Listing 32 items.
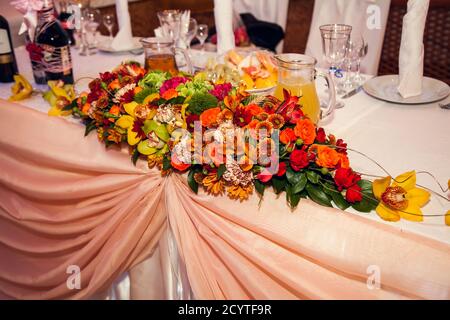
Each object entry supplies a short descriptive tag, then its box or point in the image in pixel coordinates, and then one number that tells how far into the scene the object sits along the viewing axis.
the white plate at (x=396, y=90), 1.08
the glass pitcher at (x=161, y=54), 1.08
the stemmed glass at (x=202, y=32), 1.50
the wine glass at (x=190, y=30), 1.42
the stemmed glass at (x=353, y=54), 1.19
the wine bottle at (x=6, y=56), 1.22
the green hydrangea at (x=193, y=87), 0.85
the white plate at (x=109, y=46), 1.57
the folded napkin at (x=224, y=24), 1.27
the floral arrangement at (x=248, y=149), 0.70
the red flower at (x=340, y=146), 0.73
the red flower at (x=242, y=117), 0.74
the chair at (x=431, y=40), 2.01
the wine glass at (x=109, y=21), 1.65
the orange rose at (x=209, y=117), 0.74
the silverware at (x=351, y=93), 1.14
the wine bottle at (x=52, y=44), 1.22
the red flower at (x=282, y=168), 0.71
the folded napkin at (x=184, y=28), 1.39
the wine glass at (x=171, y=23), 1.35
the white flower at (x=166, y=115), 0.79
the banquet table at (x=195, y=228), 0.66
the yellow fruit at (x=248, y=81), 1.05
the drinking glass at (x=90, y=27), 1.66
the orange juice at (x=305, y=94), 0.87
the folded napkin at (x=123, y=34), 1.56
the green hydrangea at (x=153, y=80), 0.93
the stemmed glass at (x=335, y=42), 1.05
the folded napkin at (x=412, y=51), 1.02
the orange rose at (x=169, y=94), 0.84
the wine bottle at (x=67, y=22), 1.64
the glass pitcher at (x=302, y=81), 0.87
